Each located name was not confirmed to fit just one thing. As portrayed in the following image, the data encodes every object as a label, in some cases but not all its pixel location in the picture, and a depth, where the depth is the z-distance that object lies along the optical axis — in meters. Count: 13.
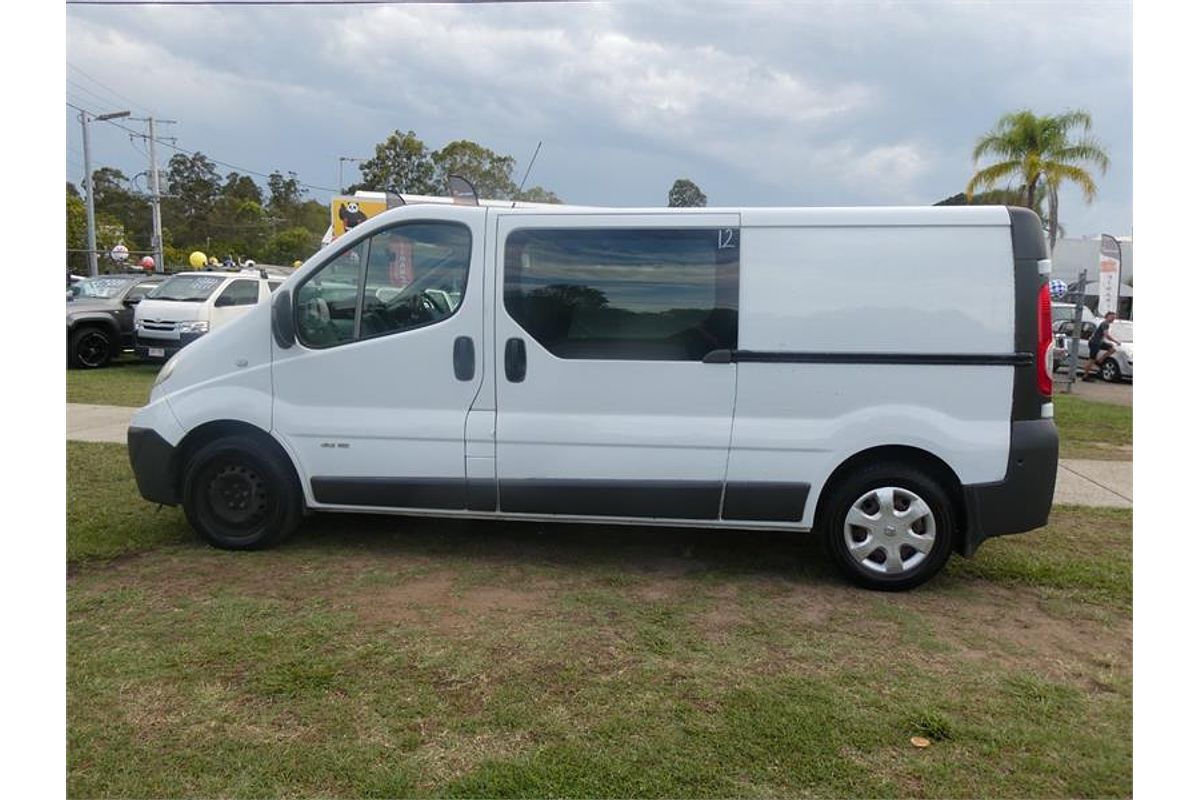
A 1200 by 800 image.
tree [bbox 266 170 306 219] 70.69
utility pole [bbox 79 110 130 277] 31.52
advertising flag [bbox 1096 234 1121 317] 15.73
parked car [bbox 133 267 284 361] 13.65
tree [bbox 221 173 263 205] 70.88
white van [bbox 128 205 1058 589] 4.22
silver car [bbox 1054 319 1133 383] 18.22
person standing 18.08
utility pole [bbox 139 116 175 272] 38.12
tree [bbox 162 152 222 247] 68.69
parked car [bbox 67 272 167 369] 14.73
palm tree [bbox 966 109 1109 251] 23.67
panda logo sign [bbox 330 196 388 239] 13.69
